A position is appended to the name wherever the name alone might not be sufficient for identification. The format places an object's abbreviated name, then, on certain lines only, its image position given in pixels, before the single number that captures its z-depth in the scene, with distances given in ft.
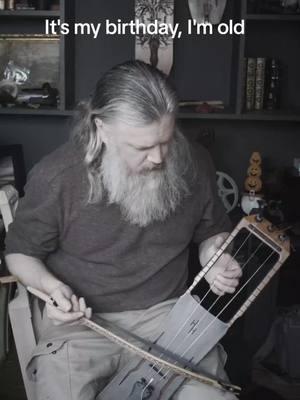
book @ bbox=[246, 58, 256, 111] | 8.03
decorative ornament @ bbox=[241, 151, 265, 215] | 7.78
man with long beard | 4.69
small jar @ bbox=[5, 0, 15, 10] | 7.77
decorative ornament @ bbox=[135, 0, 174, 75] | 8.18
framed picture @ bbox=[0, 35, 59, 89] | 8.40
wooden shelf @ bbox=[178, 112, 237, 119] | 7.80
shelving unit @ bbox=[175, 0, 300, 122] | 8.25
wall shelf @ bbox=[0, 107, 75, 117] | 7.82
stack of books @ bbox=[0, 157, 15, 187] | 7.97
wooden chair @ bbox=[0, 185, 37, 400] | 5.27
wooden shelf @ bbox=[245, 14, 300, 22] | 7.48
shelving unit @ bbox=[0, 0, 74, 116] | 7.64
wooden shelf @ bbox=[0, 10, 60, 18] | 7.63
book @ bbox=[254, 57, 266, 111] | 8.04
